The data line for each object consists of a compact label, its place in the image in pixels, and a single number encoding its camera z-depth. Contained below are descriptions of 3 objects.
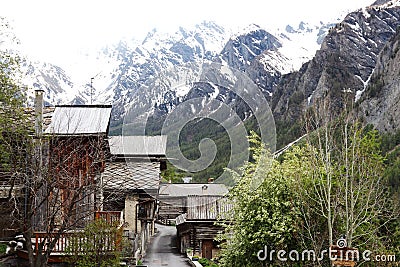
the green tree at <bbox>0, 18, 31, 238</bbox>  15.55
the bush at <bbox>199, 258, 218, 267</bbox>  23.18
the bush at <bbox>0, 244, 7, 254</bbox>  17.34
